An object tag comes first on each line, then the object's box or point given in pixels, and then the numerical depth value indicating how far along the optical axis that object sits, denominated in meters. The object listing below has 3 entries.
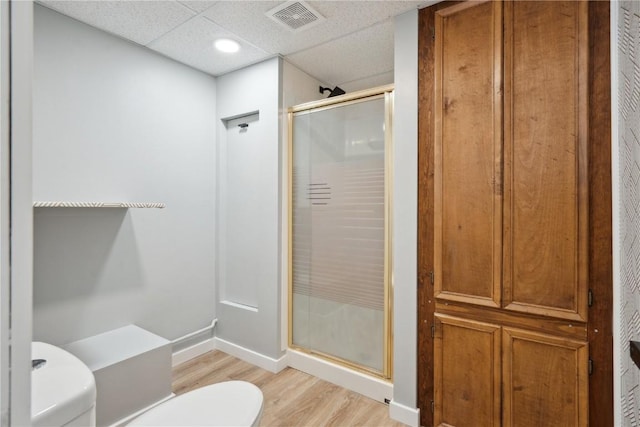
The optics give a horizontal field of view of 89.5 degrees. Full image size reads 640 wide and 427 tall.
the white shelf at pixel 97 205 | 1.71
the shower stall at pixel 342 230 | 2.24
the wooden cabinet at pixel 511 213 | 1.52
